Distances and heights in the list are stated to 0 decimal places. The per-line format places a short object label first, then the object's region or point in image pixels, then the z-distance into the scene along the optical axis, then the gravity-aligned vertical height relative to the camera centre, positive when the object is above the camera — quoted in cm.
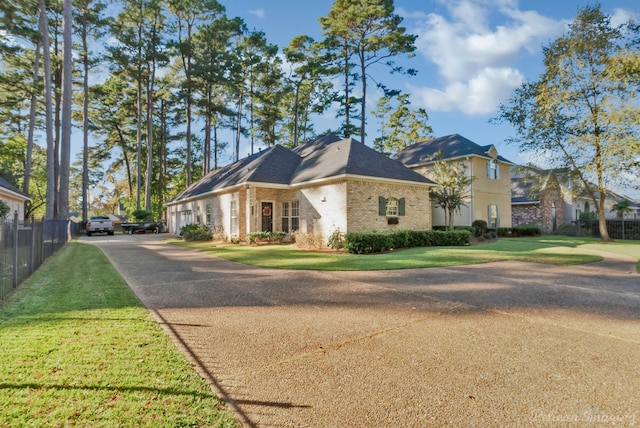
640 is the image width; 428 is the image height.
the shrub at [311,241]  1430 -79
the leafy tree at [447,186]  1792 +188
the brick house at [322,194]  1484 +143
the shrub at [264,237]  1606 -66
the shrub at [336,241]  1339 -76
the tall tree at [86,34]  2636 +1587
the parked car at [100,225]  2684 +3
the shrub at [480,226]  1989 -35
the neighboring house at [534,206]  2147 +104
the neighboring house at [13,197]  1865 +185
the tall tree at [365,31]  2430 +1474
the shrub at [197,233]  1967 -53
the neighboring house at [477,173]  2128 +315
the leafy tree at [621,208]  2706 +85
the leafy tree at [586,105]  1623 +615
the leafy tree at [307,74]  2891 +1427
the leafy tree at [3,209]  1457 +79
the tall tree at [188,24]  2927 +1860
